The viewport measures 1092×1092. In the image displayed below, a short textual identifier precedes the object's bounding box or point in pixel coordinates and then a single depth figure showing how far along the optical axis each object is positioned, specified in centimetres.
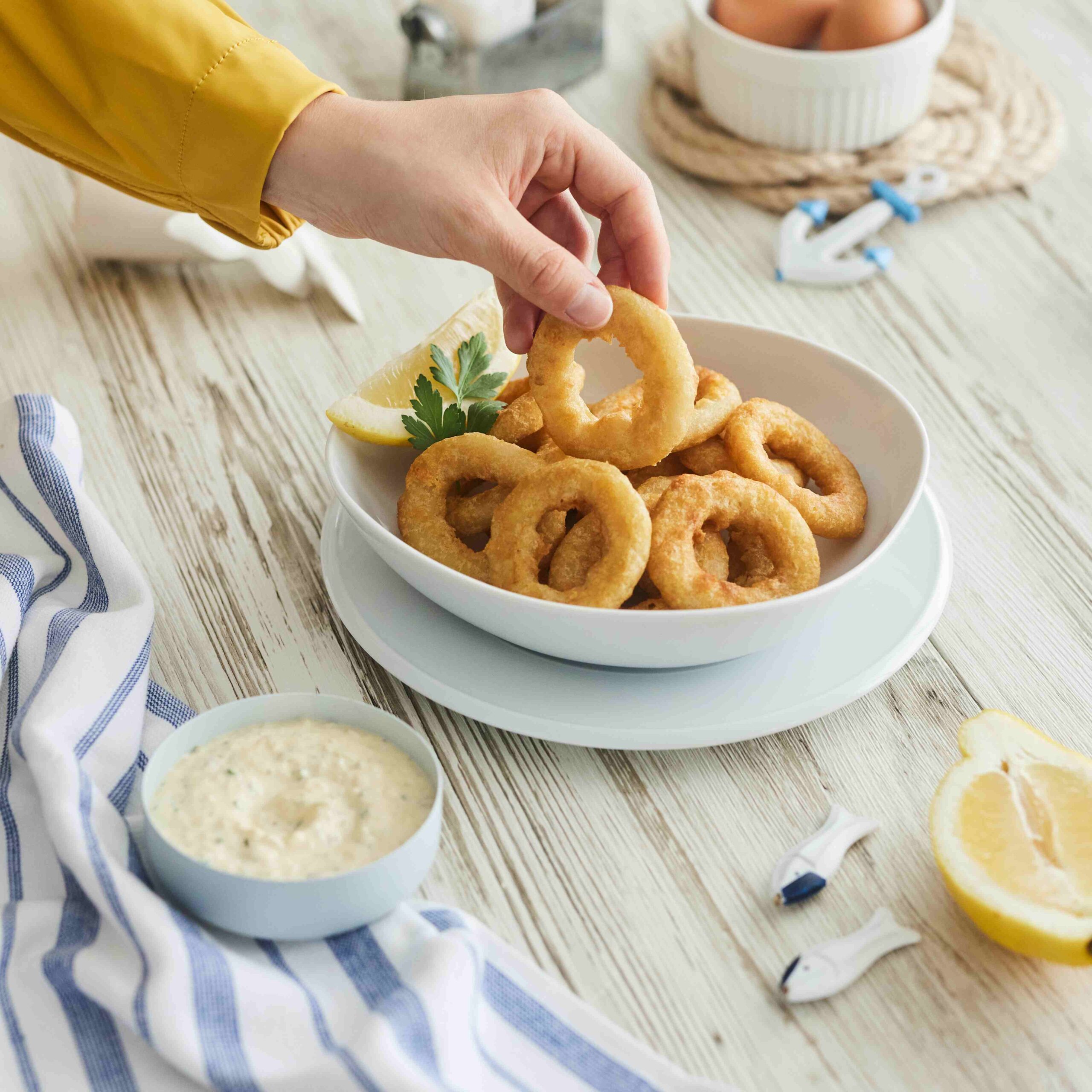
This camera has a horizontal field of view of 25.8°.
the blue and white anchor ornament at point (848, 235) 94
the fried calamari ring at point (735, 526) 70
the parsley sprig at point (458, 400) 75
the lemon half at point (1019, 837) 63
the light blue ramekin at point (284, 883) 62
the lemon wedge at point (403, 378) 75
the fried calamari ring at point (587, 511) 69
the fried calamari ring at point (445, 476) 73
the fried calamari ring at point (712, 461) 75
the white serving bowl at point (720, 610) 67
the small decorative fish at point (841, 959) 64
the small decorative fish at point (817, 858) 66
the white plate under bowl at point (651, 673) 69
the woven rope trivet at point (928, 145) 98
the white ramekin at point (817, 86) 95
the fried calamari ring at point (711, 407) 74
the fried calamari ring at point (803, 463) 74
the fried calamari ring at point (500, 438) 74
